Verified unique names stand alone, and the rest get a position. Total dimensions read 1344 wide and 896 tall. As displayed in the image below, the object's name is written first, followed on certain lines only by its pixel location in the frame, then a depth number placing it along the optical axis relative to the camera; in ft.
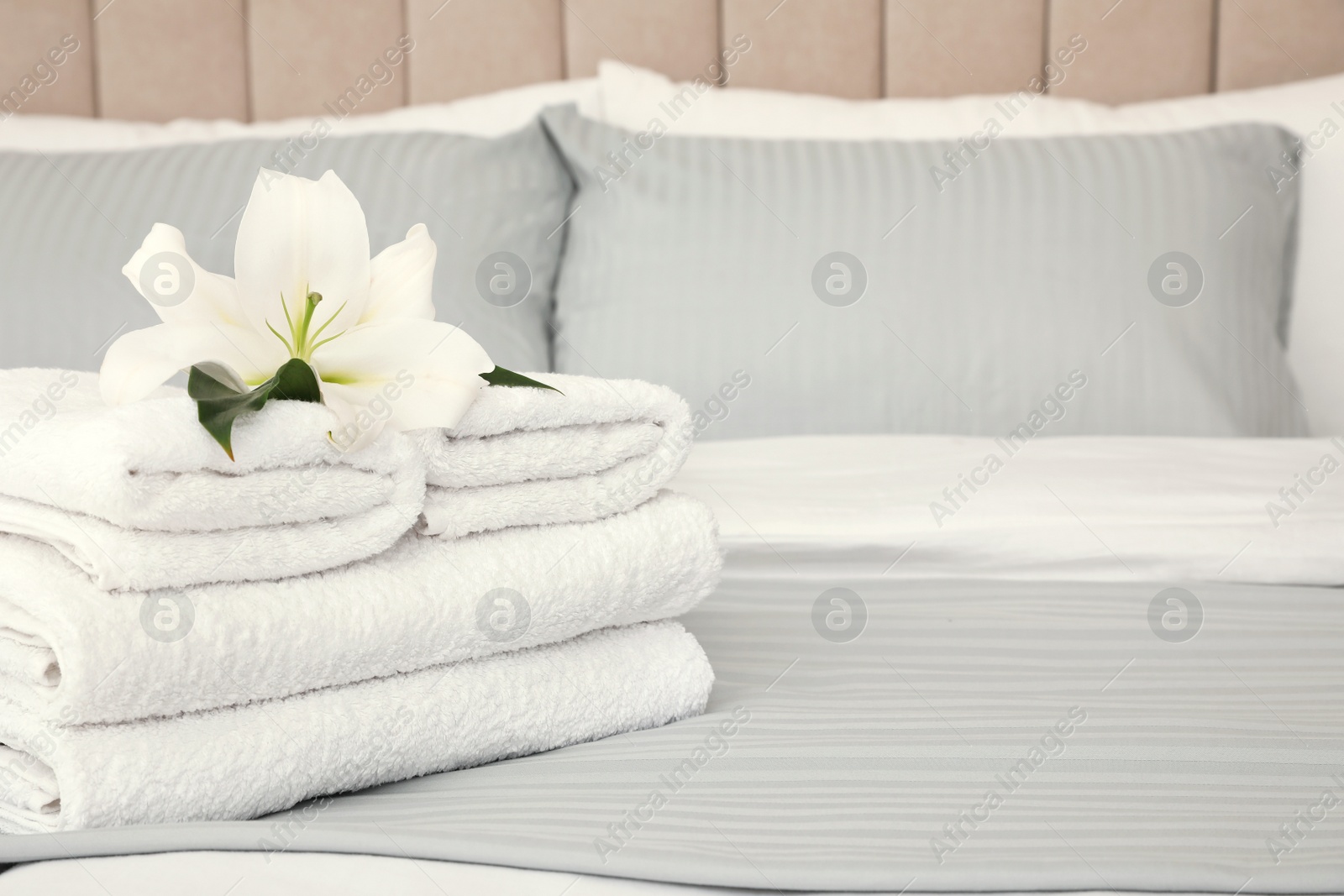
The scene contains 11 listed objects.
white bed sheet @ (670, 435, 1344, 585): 6.69
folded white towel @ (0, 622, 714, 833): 4.31
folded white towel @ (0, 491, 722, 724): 4.18
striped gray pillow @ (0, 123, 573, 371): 7.32
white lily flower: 4.90
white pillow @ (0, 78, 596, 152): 7.94
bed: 4.19
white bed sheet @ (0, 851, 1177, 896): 3.67
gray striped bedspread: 3.91
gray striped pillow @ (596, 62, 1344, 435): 7.88
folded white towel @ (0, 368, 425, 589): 4.20
